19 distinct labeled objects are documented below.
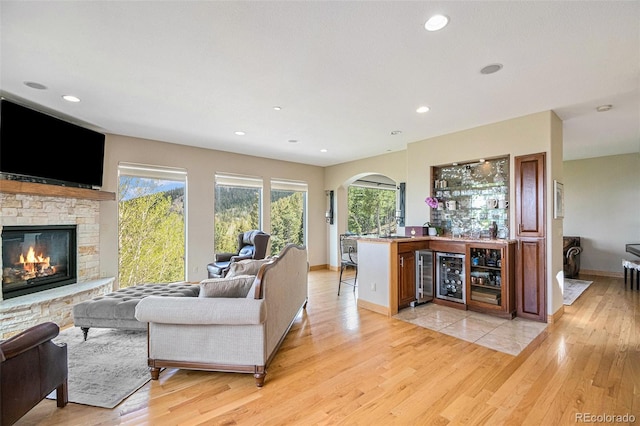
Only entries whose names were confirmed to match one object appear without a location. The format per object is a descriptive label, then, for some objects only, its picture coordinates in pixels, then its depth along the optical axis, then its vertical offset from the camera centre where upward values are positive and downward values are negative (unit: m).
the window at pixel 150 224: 5.05 -0.10
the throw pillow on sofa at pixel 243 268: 2.74 -0.47
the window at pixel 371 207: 8.76 +0.32
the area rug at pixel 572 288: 4.74 -1.30
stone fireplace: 3.42 -0.43
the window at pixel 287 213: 6.96 +0.11
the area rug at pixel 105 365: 2.21 -1.30
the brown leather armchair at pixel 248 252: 5.10 -0.63
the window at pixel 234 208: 6.07 +0.21
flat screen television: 3.40 +0.89
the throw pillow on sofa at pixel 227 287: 2.46 -0.57
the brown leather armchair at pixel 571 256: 6.31 -0.85
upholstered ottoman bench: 2.98 -0.96
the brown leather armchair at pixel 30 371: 1.64 -0.93
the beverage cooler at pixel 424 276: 4.44 -0.90
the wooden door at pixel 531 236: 3.77 -0.24
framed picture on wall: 3.76 +0.23
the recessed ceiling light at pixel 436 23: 2.00 +1.34
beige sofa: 2.29 -0.87
